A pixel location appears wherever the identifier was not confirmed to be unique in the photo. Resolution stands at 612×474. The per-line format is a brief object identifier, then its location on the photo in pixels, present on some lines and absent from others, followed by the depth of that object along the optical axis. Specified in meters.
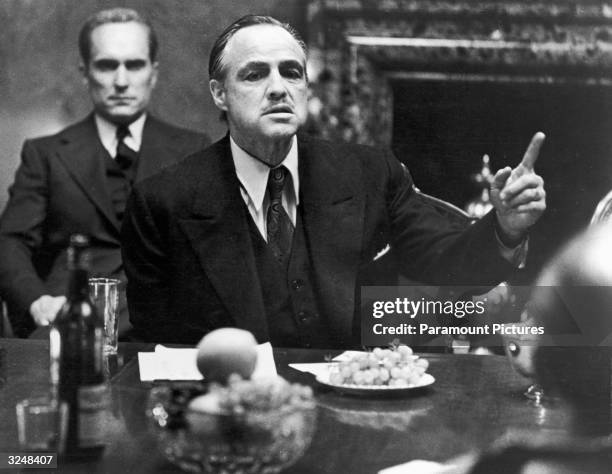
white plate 1.46
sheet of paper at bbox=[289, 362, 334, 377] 1.66
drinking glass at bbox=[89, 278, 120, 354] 1.81
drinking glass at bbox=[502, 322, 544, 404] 1.51
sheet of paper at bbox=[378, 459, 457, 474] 1.08
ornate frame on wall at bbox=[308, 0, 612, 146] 2.60
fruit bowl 0.99
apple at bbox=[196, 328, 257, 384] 1.27
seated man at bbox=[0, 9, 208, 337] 2.56
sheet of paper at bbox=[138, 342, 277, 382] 1.62
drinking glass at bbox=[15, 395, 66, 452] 1.23
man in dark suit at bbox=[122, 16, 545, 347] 2.38
